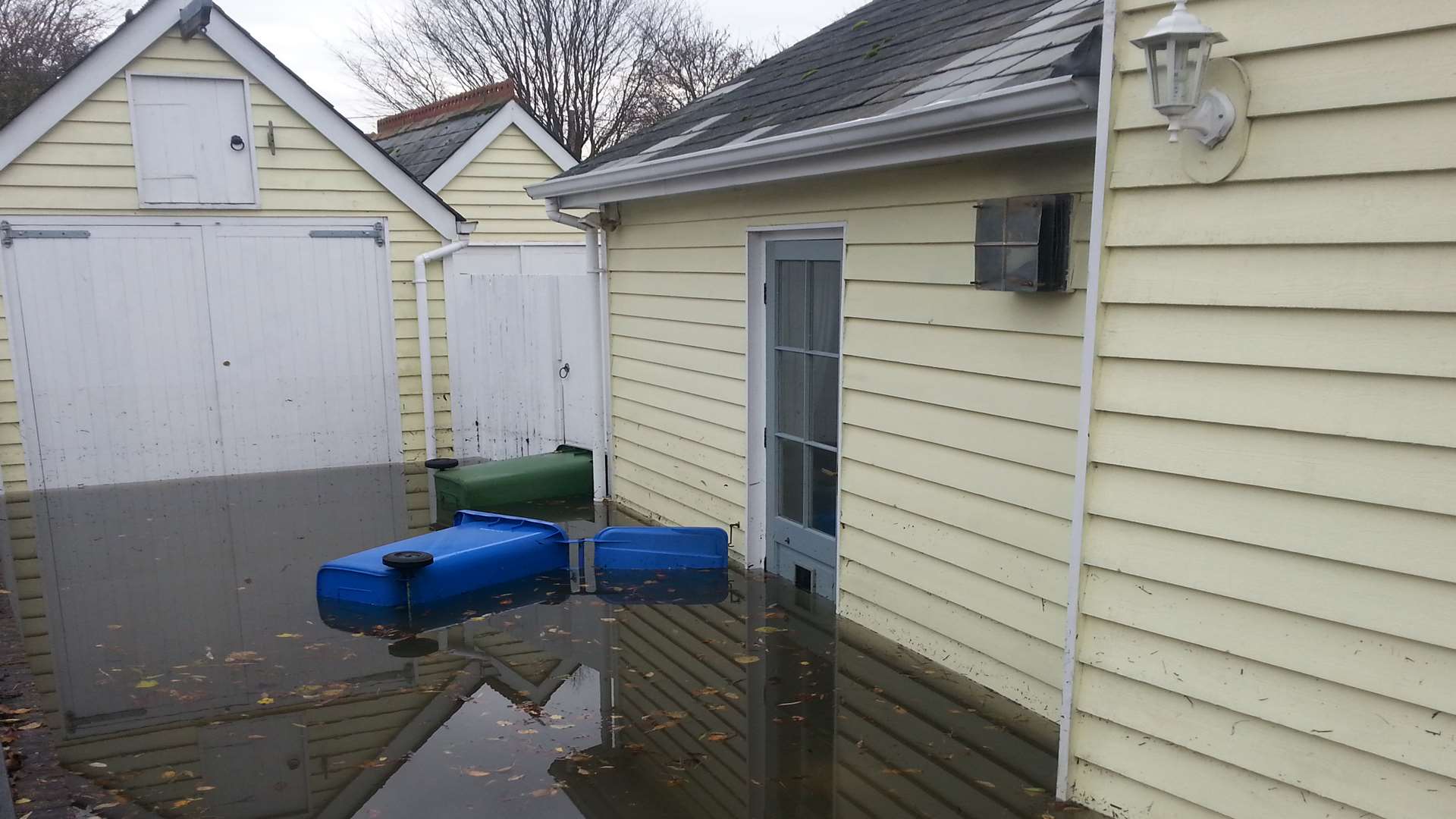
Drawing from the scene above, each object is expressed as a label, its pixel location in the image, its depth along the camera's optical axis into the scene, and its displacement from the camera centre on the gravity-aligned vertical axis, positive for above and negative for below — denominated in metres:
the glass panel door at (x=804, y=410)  6.00 -0.90
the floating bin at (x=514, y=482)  8.55 -1.85
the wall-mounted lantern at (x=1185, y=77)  2.96 +0.51
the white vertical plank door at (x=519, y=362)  9.70 -1.00
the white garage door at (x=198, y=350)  9.23 -0.85
